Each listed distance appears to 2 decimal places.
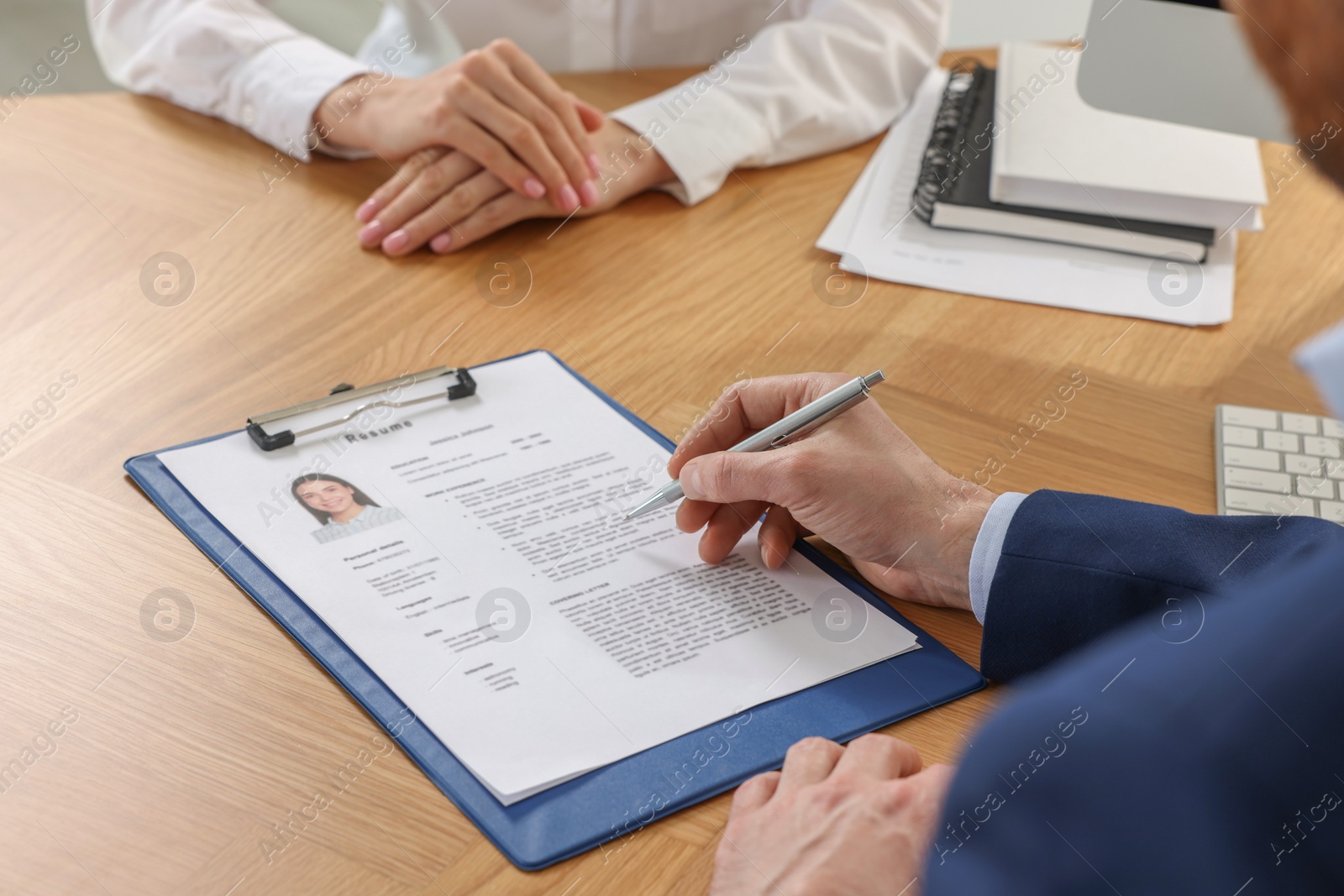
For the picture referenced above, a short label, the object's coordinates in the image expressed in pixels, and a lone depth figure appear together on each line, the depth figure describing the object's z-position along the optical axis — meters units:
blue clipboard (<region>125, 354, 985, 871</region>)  0.62
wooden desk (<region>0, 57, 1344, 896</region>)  0.61
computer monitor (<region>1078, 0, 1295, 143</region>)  1.06
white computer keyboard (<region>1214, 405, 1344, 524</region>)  0.93
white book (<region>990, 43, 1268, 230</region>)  1.23
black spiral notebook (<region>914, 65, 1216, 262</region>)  1.26
